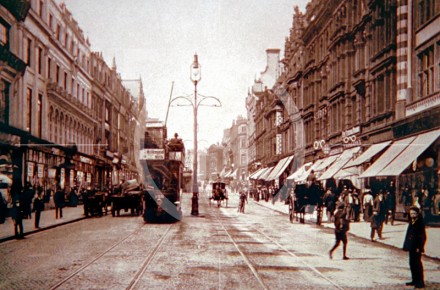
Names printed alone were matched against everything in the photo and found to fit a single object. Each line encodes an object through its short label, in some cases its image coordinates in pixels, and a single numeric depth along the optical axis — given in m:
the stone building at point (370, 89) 22.30
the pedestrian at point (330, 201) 25.02
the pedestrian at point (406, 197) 24.20
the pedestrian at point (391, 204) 24.21
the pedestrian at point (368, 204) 25.03
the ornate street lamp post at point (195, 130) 29.58
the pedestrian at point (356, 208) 26.21
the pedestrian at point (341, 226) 13.60
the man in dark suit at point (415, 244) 9.86
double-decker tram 25.80
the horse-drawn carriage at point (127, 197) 30.88
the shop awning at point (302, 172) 41.54
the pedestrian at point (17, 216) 17.49
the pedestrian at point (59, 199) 26.91
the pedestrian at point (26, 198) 19.20
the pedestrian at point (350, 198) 24.80
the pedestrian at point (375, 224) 17.72
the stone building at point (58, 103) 28.97
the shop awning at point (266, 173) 62.60
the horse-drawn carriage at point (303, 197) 27.25
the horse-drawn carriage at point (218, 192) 44.17
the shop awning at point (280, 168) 52.15
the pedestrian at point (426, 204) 22.23
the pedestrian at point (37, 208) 20.68
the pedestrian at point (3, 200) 24.05
